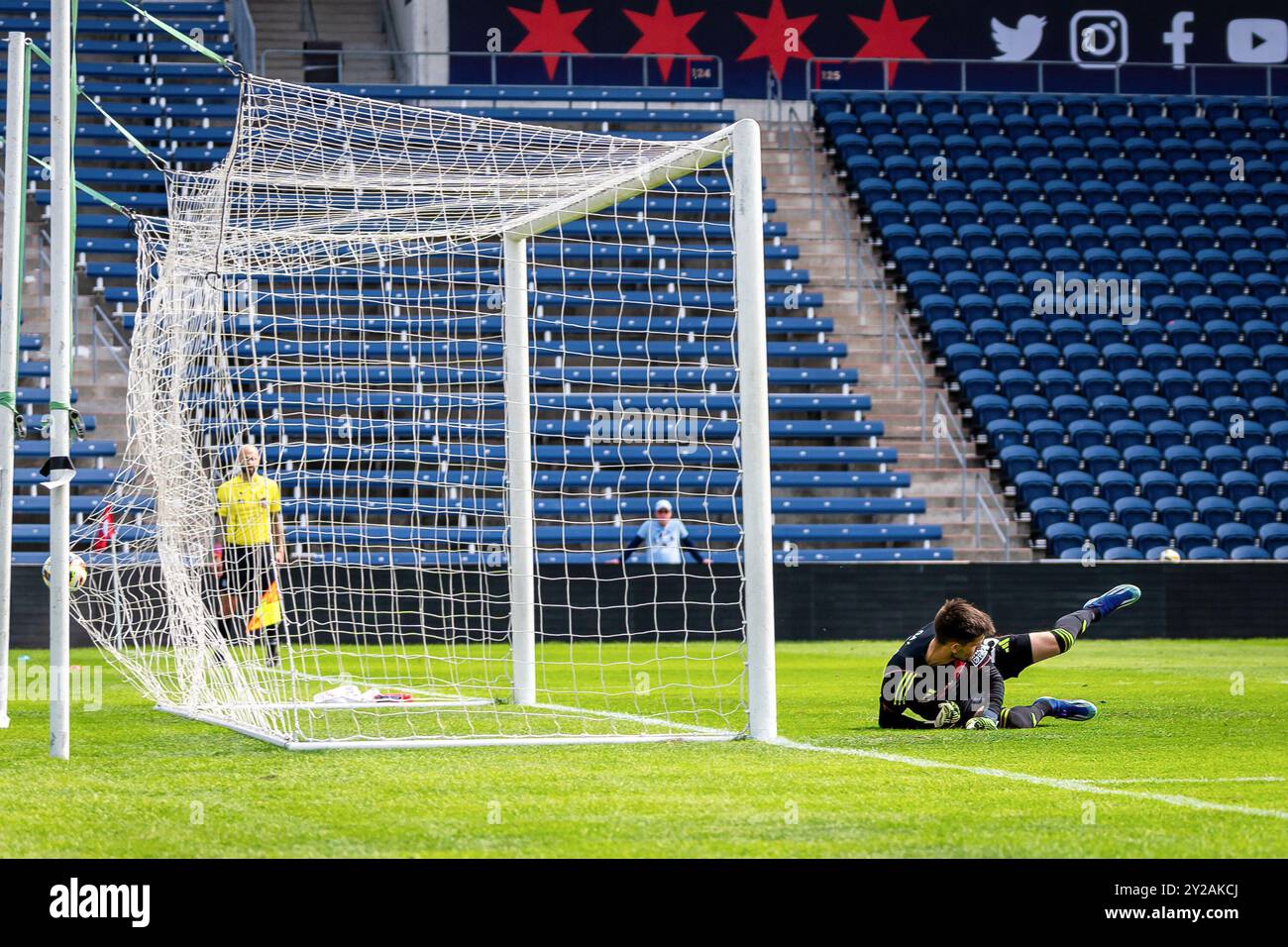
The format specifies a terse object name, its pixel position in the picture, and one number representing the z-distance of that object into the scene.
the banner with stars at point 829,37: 24.89
